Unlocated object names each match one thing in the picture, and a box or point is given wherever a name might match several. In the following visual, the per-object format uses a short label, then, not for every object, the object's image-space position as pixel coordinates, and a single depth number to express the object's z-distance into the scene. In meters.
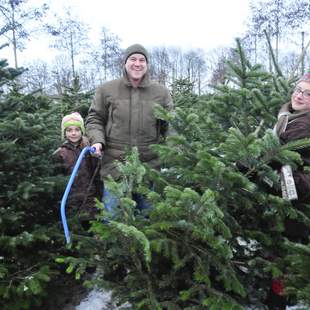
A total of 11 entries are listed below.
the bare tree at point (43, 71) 39.03
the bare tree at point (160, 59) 52.97
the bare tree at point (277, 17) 22.27
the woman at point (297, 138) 2.28
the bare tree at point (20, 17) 17.52
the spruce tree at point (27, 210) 2.83
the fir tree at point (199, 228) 1.95
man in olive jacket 3.29
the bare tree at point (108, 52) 35.94
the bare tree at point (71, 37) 27.89
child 3.61
